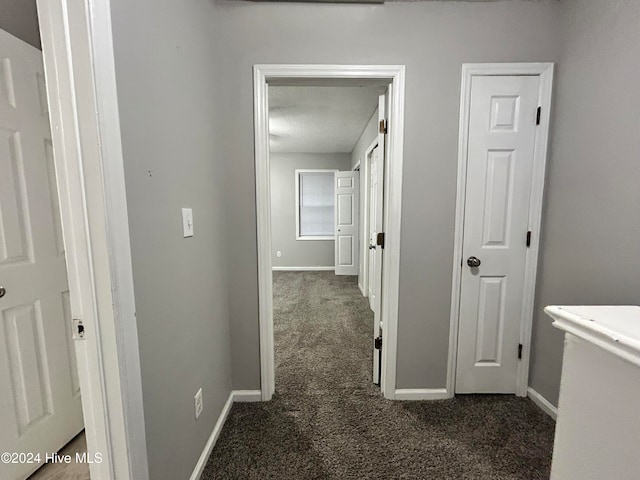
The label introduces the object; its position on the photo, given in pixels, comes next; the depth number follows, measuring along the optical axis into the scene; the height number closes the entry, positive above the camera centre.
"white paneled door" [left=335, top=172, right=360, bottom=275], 4.84 -0.20
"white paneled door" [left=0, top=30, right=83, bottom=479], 1.10 -0.30
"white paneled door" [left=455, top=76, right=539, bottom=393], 1.54 -0.12
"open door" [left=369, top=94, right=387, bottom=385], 1.69 -0.19
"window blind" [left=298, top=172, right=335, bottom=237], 5.55 +0.14
